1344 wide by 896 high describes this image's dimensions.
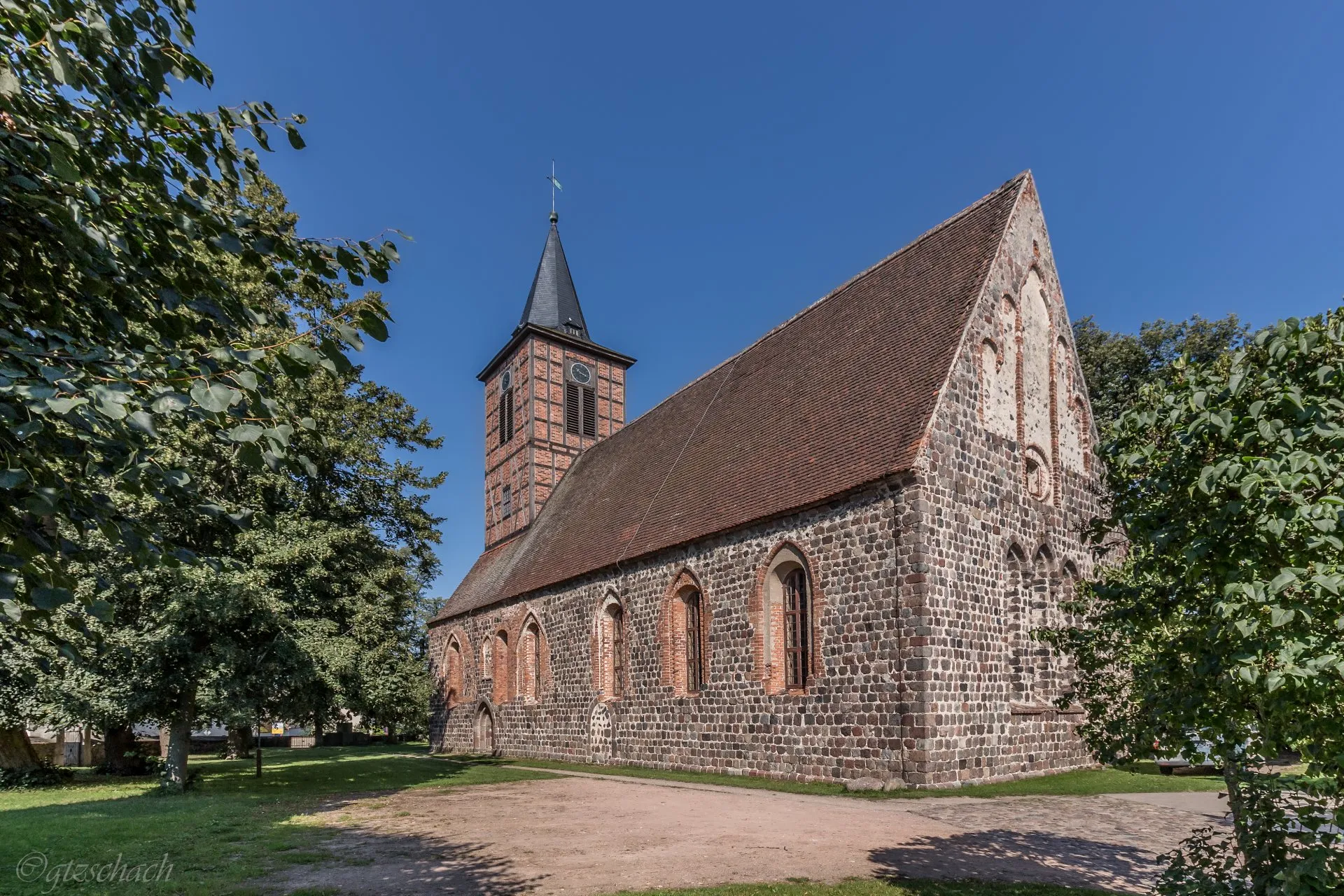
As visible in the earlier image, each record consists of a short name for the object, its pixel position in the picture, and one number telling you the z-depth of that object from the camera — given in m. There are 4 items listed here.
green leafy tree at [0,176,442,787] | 14.34
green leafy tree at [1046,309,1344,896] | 3.54
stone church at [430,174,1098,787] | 14.46
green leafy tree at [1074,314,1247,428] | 26.77
